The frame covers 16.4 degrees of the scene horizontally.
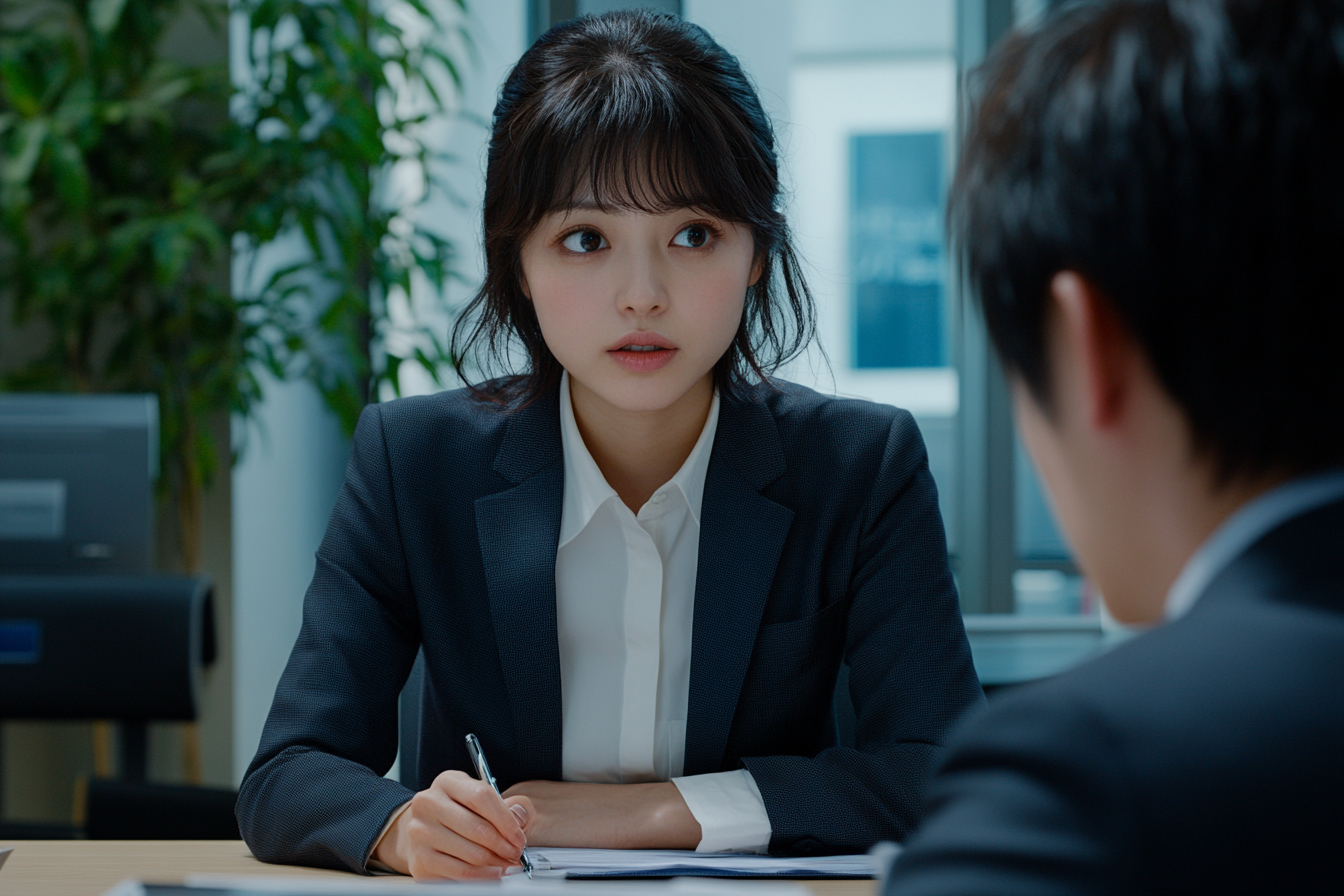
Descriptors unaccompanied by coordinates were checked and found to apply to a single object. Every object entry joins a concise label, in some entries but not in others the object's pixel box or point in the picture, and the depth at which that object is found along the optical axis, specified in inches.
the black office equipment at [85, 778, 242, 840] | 124.2
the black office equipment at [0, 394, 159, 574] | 135.3
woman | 114.5
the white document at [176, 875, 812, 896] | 94.6
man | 67.1
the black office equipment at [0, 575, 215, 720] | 135.6
